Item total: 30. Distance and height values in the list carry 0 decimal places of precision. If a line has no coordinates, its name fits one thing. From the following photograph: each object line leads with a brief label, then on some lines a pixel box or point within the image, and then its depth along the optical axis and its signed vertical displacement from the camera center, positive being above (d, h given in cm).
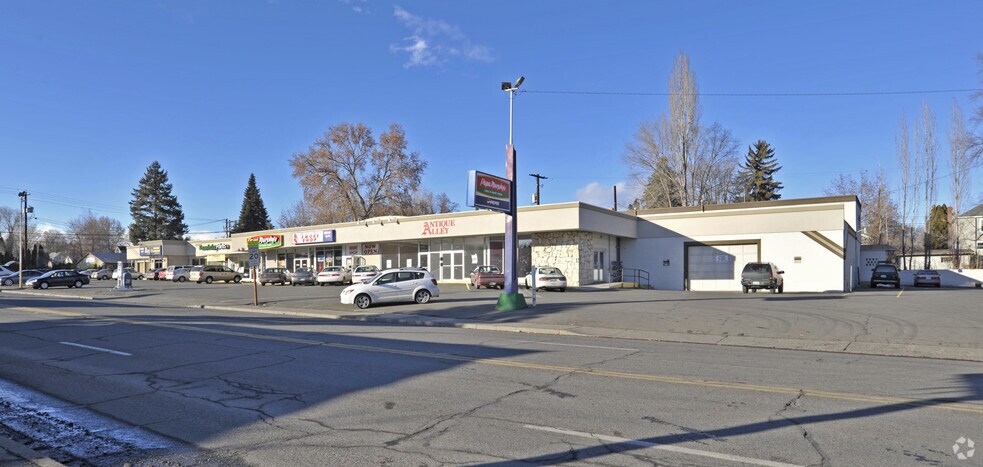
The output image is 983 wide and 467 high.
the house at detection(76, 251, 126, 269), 9606 -77
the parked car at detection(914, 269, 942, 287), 4378 -231
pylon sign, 1977 +208
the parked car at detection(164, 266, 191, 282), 5831 -200
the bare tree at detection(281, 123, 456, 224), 6141 +823
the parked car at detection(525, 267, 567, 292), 3039 -150
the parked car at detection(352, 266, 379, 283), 3722 -128
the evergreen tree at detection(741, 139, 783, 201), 6788 +868
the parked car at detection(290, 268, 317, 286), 4381 -180
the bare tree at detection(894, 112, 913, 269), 6131 +786
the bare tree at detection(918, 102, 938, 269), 6017 +756
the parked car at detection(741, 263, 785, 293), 2872 -138
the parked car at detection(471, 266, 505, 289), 3342 -152
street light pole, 2058 +8
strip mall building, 3306 +54
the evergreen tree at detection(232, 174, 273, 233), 9238 +655
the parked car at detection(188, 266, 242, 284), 5369 -194
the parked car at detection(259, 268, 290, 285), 4562 -178
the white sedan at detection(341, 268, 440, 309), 2311 -145
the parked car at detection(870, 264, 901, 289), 3975 -188
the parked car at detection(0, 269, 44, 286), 5275 -198
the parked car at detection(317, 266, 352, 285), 4106 -163
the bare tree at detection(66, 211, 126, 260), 12581 +435
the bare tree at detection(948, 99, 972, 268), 5722 +534
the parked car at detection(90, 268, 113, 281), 6769 -226
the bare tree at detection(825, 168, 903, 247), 6631 +397
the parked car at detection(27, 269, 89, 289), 4503 -196
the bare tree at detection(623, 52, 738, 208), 4988 +831
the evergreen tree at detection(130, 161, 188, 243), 9525 +726
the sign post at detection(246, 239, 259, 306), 2623 -3
